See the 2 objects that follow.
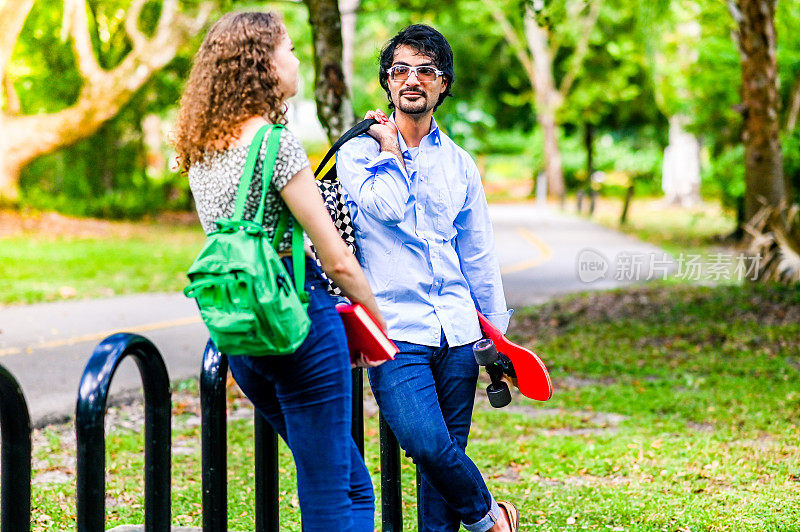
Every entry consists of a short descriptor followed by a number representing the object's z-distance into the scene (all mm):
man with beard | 6566
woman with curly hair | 5375
